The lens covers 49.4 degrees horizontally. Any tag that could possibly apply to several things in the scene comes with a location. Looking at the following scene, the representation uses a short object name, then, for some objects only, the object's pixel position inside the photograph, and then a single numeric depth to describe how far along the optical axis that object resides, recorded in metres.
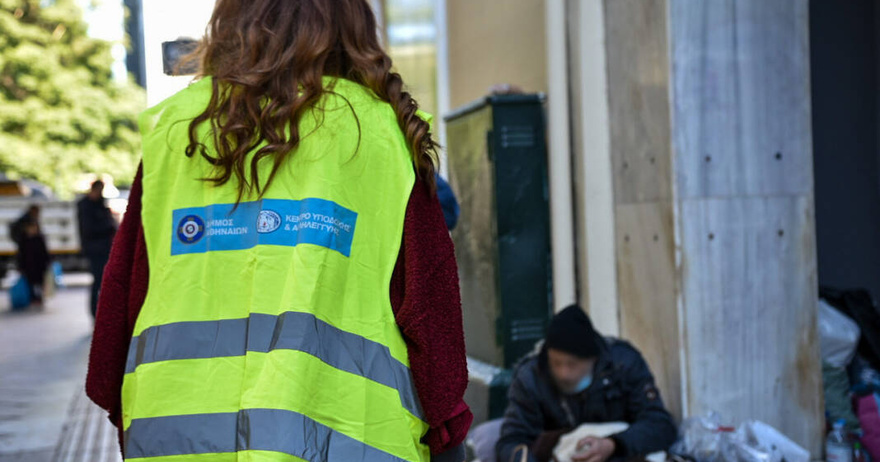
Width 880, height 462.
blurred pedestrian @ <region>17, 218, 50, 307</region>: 15.62
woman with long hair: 1.58
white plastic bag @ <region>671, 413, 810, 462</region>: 4.21
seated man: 4.24
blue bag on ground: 15.49
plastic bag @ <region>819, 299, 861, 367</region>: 5.20
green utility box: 6.27
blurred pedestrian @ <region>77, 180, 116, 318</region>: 10.67
